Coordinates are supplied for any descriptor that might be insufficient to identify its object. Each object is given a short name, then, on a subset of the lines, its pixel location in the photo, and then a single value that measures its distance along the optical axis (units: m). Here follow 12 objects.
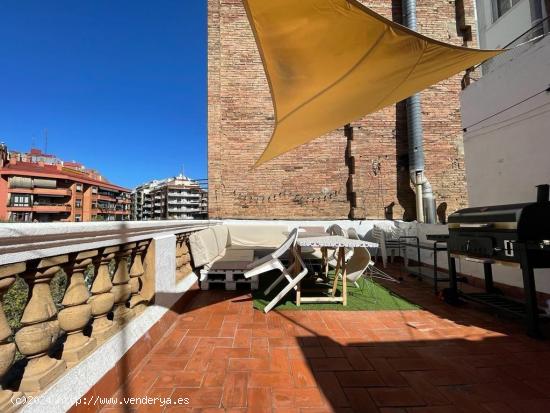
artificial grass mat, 3.32
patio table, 3.08
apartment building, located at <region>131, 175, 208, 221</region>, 86.77
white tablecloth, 3.04
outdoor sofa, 3.96
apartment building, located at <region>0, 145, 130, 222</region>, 57.03
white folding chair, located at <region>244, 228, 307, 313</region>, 3.12
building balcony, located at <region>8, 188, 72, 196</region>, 57.69
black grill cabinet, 2.44
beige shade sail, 1.73
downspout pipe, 7.23
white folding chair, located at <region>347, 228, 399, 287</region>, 3.57
